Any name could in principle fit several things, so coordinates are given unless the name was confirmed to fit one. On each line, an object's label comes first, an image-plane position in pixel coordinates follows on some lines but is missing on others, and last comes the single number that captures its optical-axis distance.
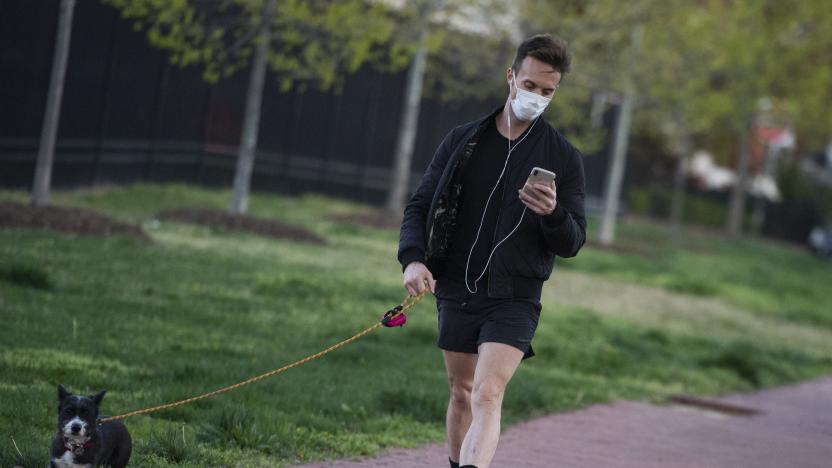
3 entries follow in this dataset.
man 11.41
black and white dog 10.66
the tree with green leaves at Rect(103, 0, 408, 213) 34.26
